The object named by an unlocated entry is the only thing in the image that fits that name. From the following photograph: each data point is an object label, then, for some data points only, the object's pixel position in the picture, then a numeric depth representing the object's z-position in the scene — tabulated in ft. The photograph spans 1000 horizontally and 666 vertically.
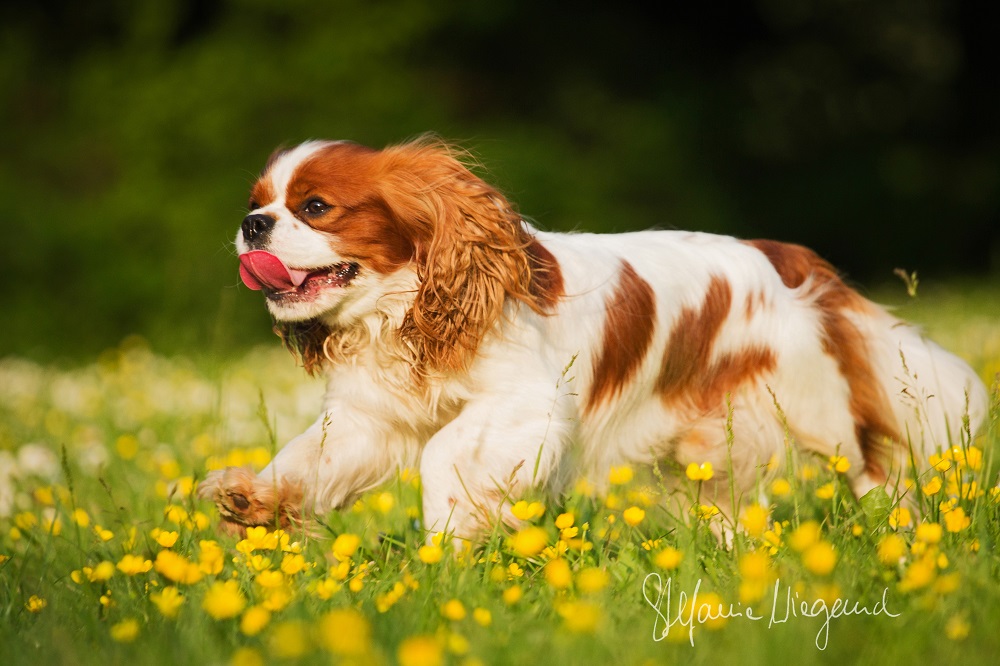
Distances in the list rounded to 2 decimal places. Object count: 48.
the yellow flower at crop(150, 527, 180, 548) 15.81
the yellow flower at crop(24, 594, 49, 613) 14.93
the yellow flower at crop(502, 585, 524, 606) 13.16
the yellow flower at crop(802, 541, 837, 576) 11.07
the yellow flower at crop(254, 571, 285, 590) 13.73
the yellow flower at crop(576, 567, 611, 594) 11.84
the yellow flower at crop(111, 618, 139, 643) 12.14
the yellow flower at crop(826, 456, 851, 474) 17.31
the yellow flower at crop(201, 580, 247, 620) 11.61
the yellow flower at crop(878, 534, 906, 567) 12.93
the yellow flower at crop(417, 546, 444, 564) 14.21
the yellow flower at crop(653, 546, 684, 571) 13.05
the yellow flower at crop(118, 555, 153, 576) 14.42
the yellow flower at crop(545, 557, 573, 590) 12.47
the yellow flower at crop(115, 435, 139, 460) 27.81
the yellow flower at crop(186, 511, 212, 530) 18.02
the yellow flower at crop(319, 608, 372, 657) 9.45
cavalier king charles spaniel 18.43
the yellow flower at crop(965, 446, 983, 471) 15.89
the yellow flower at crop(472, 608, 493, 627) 12.53
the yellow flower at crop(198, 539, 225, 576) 13.94
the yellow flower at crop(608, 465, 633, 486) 17.90
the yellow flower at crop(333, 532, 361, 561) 15.05
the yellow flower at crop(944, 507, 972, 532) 14.04
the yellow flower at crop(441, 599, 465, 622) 12.37
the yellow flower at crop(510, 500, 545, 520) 15.26
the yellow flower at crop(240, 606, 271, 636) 11.56
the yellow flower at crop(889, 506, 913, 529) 15.15
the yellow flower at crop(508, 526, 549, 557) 13.10
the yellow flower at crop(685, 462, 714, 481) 17.08
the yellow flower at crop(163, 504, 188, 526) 17.74
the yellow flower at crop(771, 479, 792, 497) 17.99
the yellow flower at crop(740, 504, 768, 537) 13.34
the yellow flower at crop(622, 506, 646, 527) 15.29
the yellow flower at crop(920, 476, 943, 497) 16.10
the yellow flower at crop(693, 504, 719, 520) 15.84
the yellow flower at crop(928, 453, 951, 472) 16.22
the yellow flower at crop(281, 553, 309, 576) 14.80
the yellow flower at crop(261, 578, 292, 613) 13.10
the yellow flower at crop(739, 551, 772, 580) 10.97
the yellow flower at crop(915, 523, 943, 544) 13.25
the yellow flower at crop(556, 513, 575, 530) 15.87
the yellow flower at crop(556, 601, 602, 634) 10.75
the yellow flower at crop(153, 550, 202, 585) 13.19
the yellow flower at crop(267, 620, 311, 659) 9.83
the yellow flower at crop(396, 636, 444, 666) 9.23
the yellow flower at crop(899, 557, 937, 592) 11.72
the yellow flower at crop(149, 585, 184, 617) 12.63
